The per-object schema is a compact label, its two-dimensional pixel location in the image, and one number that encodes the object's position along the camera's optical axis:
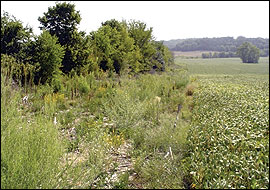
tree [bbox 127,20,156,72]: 20.94
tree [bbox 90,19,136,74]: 13.62
